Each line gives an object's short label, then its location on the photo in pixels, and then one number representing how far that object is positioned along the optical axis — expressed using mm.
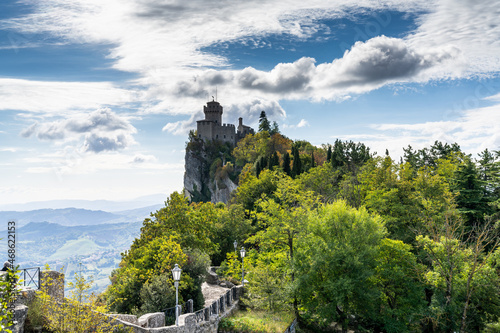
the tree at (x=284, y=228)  27016
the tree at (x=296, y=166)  60384
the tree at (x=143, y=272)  21078
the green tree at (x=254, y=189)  51469
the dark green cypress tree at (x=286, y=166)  59903
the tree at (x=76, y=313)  12828
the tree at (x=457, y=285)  25266
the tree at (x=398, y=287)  26653
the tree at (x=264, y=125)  107125
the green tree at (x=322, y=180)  54156
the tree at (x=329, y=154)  66281
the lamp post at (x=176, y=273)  15992
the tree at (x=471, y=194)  35812
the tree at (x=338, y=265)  24062
